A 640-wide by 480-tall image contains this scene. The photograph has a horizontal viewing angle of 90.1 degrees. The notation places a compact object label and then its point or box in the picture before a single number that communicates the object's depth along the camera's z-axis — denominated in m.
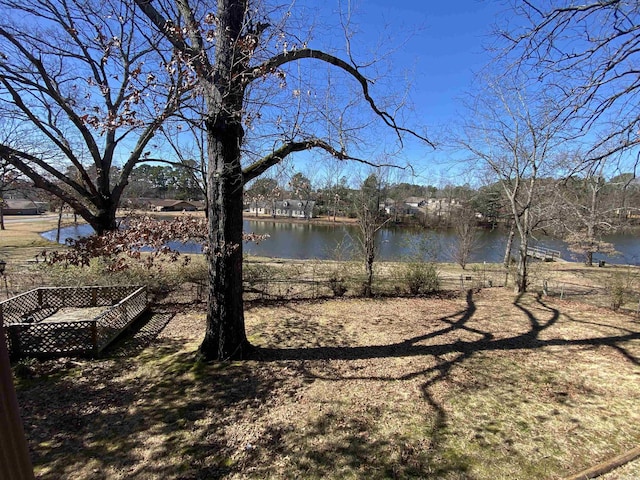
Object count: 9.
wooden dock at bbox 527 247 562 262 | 21.88
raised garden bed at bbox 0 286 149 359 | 5.05
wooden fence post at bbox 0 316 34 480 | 0.81
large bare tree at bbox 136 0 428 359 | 3.77
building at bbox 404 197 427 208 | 63.19
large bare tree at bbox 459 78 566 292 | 9.34
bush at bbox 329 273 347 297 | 9.30
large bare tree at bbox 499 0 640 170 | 3.52
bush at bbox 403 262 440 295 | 9.70
